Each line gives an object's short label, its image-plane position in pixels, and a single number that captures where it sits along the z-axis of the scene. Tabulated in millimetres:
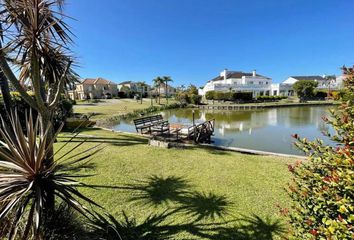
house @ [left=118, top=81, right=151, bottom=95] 78688
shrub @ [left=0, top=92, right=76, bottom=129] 12127
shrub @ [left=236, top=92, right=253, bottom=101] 48094
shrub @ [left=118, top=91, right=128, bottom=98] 68062
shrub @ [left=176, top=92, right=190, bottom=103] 47094
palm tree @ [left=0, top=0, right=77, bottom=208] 3049
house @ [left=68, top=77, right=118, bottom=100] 60812
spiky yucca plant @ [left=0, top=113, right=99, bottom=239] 2318
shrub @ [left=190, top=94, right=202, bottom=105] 46438
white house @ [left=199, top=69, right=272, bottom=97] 55144
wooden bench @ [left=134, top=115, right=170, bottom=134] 12112
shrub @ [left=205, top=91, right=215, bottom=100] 50938
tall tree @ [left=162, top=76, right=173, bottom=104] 53625
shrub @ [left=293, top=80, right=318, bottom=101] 47281
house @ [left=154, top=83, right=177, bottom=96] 91750
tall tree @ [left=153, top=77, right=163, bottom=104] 52969
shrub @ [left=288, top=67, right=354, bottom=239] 1525
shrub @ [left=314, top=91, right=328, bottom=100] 50219
